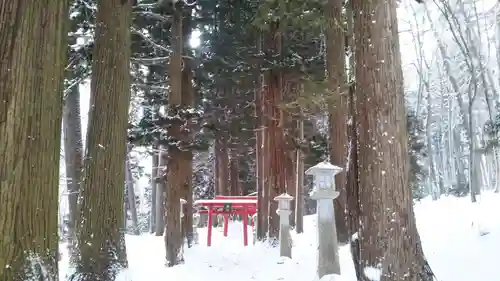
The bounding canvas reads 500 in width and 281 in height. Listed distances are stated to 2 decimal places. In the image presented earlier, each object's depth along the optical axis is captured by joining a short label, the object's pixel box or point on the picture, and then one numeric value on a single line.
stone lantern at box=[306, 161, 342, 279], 7.19
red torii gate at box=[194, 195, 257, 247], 15.41
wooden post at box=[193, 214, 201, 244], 16.12
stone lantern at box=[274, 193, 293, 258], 10.78
